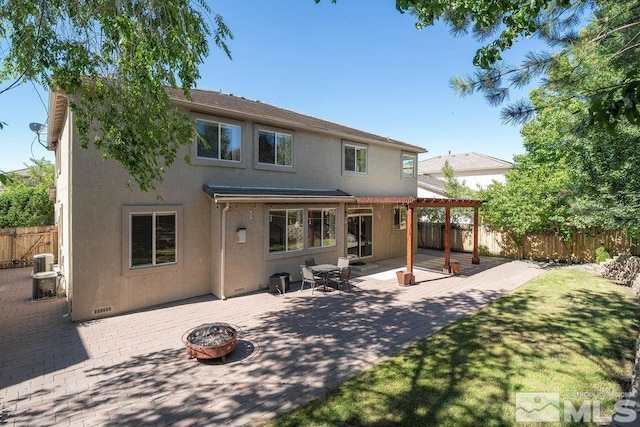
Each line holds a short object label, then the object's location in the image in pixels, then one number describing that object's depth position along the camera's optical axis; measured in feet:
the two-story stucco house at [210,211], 29.40
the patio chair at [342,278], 39.06
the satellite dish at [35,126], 43.75
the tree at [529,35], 15.94
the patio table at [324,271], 38.32
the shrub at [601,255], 49.80
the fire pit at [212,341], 20.74
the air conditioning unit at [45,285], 34.73
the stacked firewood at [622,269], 41.04
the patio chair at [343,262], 41.45
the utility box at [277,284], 37.09
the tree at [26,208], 57.06
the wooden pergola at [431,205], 43.27
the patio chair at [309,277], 37.73
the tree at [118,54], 17.65
